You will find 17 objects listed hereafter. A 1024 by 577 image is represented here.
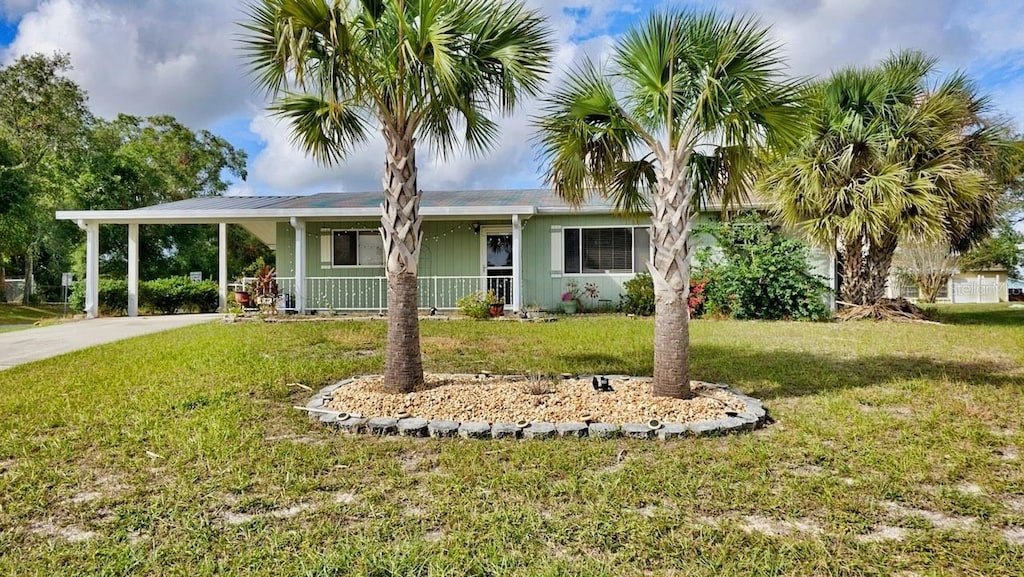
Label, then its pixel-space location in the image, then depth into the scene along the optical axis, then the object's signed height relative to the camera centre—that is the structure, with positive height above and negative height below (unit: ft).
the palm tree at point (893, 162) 32.30 +8.60
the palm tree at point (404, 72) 13.69 +6.26
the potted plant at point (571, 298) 43.01 -0.44
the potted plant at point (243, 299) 40.06 -0.33
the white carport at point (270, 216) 39.88 +6.29
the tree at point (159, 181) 68.54 +17.14
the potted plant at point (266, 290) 39.46 +0.36
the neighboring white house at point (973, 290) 74.62 +0.04
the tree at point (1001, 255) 77.41 +5.58
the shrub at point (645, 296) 38.78 -0.30
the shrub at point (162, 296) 44.50 -0.06
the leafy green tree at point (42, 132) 64.90 +22.38
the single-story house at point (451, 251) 42.16 +3.70
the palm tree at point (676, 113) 14.26 +5.39
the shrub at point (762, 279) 37.52 +0.93
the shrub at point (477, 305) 38.06 -0.87
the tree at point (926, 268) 68.26 +3.18
